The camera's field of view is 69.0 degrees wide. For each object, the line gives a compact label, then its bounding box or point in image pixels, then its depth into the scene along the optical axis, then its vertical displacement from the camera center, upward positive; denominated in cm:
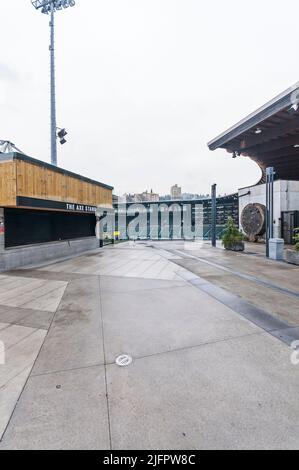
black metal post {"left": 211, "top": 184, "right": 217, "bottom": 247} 1788 +120
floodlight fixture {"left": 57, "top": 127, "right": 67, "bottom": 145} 1623 +715
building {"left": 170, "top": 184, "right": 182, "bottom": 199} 6636 +1180
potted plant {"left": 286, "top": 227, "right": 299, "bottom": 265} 1028 -137
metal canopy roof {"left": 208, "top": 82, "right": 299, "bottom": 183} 964 +562
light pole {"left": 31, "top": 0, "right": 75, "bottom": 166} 1583 +1476
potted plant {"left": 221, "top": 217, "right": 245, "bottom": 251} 1495 -70
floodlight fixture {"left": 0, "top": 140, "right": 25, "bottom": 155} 1262 +496
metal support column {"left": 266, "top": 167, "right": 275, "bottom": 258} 1197 +198
